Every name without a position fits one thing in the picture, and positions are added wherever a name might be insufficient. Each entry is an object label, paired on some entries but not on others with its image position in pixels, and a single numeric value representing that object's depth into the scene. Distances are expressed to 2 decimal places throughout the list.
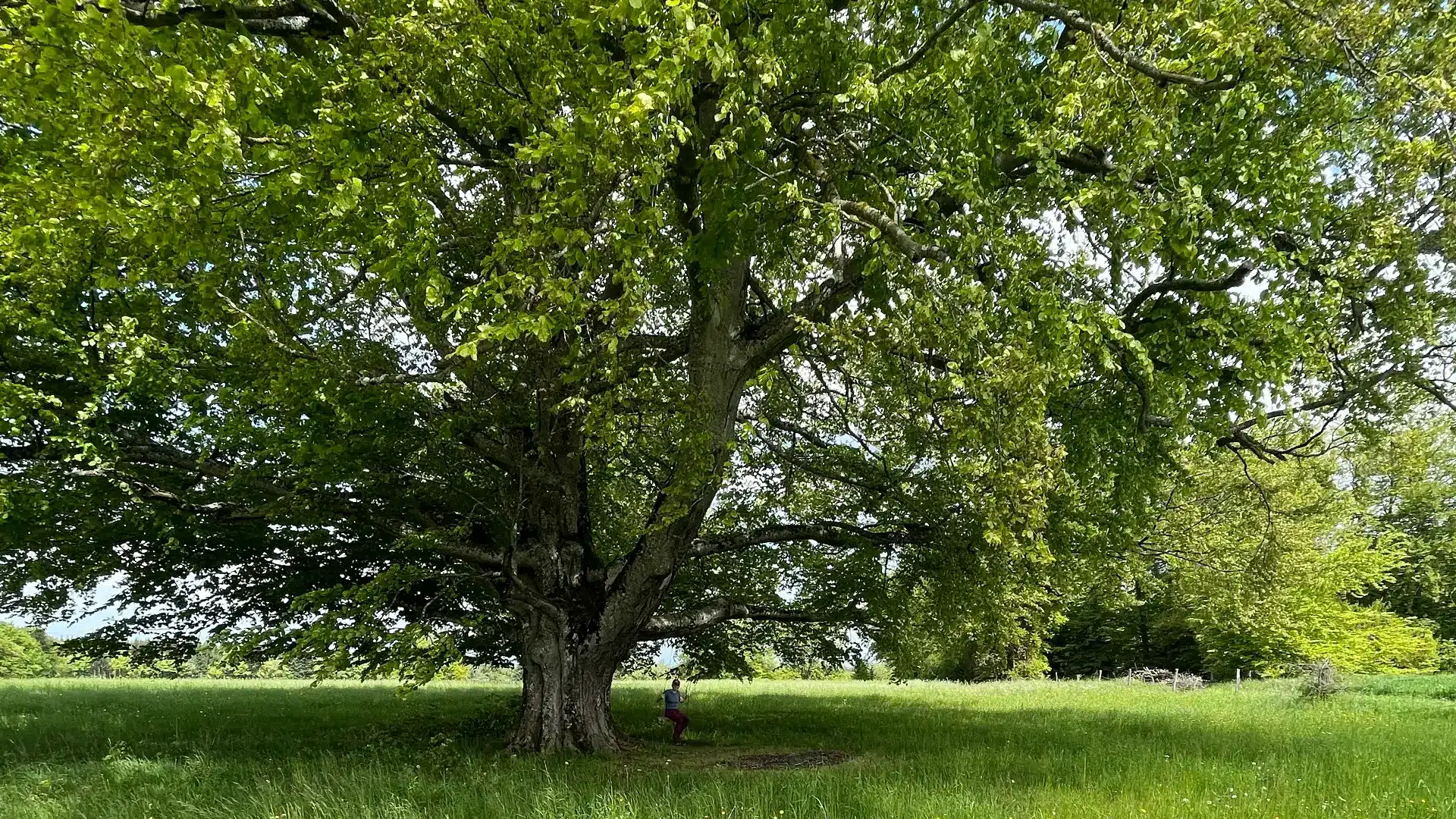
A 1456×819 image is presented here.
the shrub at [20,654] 48.38
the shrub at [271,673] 47.38
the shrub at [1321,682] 17.61
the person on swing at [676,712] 12.19
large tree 5.69
